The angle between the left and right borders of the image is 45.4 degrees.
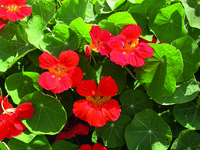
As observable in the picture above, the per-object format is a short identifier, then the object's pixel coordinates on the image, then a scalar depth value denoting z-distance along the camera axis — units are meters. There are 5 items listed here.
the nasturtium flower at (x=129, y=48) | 0.31
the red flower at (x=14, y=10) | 0.37
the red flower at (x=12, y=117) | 0.33
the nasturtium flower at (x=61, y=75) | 0.31
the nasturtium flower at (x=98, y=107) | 0.32
